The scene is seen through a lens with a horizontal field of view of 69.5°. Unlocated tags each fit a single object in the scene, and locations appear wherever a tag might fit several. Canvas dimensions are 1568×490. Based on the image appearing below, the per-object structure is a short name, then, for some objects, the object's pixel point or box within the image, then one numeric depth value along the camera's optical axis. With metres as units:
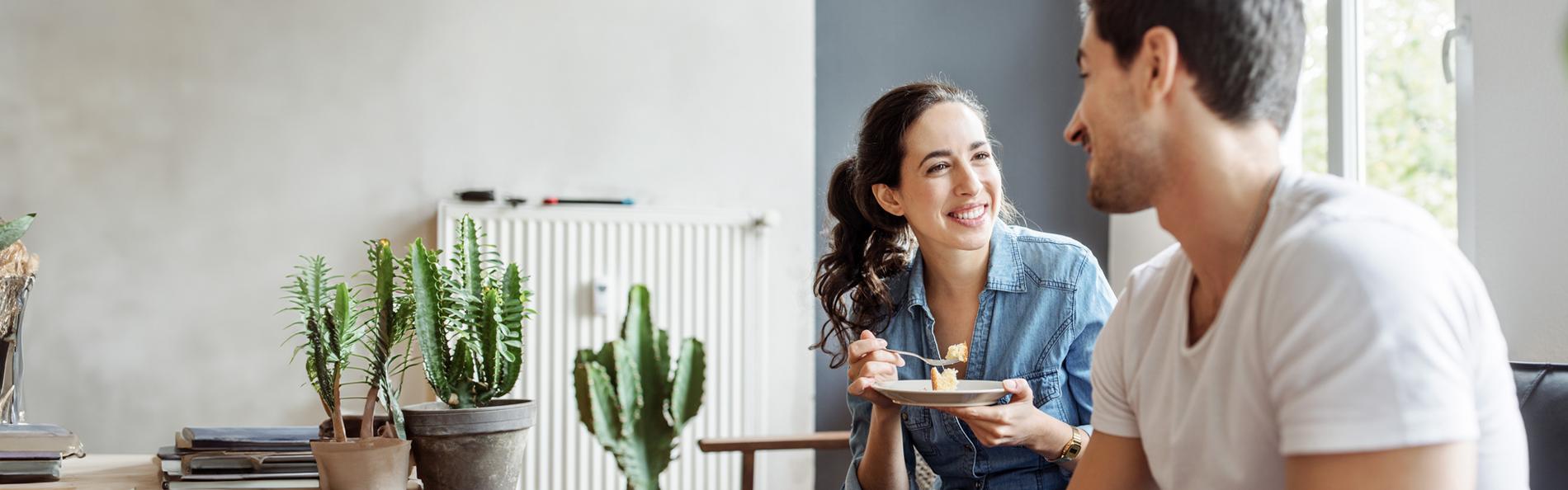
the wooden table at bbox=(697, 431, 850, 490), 2.00
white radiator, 2.98
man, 0.76
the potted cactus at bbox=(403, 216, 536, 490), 1.25
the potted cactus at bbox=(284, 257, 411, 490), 1.23
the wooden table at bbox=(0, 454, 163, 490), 1.44
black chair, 1.22
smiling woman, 1.73
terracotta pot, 1.23
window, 2.44
